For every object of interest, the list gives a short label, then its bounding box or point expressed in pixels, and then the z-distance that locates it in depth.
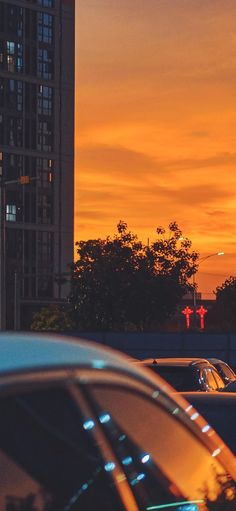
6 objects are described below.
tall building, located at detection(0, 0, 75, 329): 106.38
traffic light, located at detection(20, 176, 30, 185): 34.39
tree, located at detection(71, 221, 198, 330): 57.47
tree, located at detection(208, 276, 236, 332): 138.75
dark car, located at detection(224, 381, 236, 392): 13.50
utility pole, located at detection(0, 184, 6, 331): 36.50
